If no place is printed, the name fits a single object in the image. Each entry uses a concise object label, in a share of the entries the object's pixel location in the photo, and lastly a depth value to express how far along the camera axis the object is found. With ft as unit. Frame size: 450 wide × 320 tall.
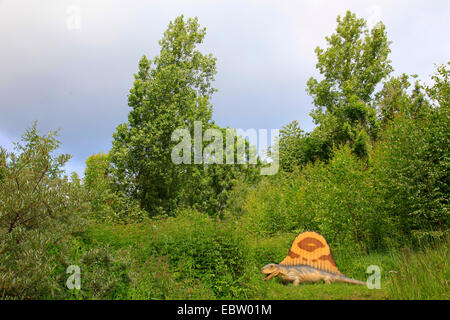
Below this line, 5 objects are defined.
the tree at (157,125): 64.54
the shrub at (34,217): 14.14
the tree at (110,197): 49.60
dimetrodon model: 28.73
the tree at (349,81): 82.43
